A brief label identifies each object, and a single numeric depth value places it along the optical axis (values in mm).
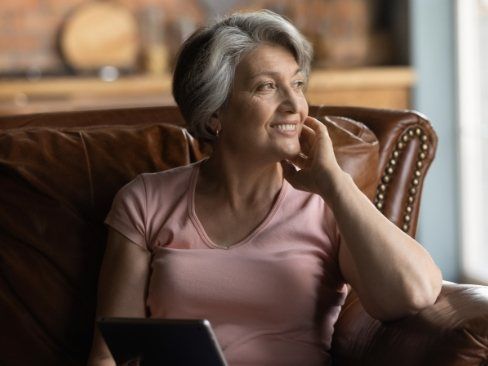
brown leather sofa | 2984
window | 7024
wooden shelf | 6850
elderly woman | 2796
